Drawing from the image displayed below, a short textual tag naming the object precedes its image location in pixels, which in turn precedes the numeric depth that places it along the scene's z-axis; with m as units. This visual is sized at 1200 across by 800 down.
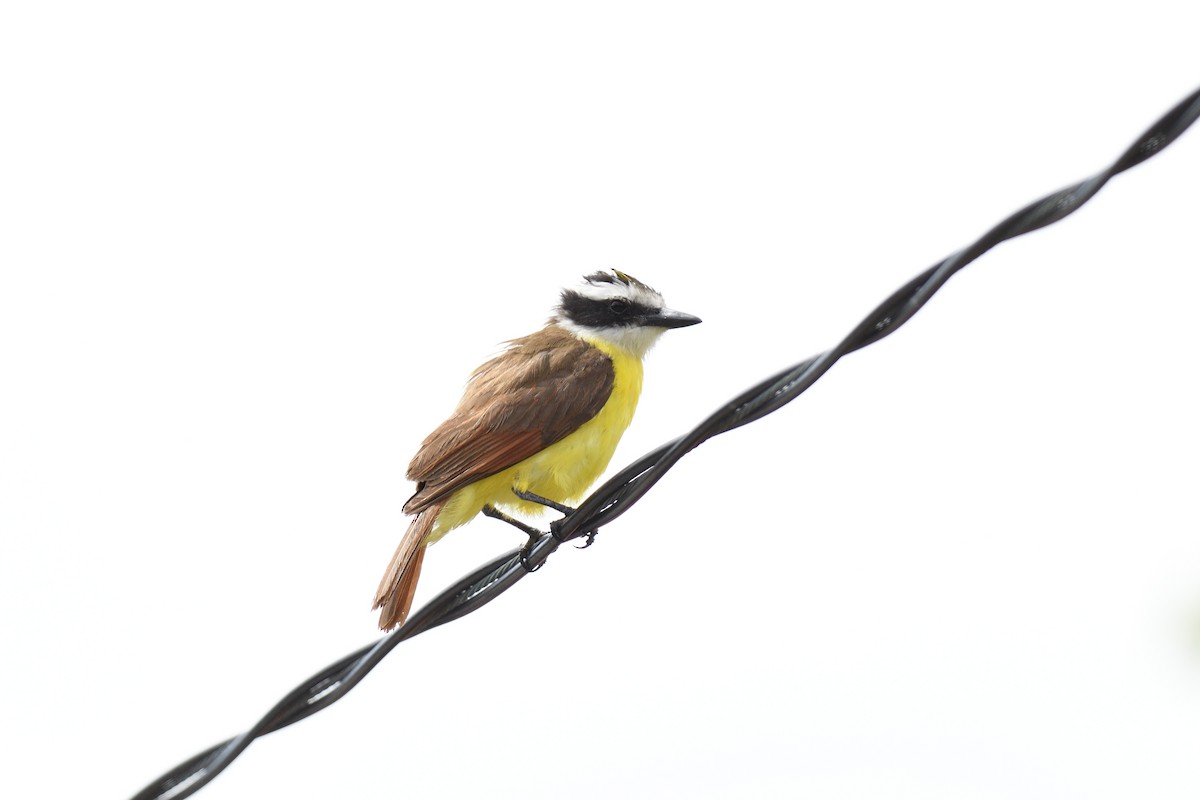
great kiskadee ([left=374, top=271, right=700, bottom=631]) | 11.45
